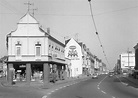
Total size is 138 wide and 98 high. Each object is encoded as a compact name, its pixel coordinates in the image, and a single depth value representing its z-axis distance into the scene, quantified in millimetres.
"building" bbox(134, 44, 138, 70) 94738
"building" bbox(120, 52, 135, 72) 98519
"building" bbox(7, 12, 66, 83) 52594
